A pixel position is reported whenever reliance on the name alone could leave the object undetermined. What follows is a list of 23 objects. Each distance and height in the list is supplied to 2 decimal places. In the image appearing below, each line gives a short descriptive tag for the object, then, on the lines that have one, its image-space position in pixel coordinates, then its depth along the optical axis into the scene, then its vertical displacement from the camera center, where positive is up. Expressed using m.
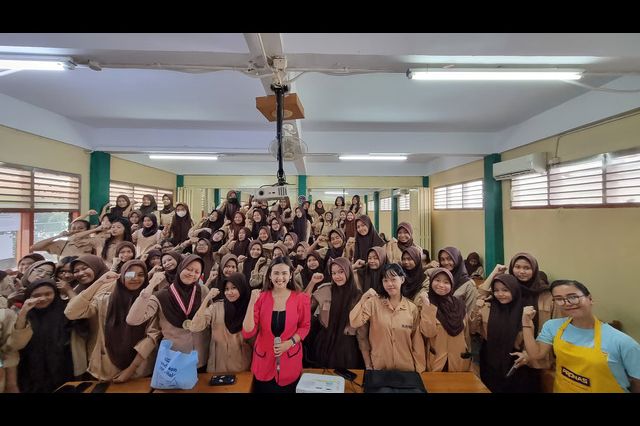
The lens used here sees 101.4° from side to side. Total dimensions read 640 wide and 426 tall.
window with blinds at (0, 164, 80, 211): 3.53 +0.43
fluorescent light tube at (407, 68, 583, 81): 2.24 +1.26
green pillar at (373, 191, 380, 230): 13.21 +0.51
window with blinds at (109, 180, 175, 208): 5.46 +0.64
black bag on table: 1.66 -1.08
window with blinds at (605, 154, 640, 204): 2.89 +0.45
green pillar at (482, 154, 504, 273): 4.97 +0.00
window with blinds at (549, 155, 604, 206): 3.28 +0.48
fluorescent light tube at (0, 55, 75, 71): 2.08 +1.25
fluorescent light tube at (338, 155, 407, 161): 5.20 +1.23
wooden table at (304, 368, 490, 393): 1.76 -1.16
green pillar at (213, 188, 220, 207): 9.65 +0.79
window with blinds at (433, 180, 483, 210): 5.77 +0.55
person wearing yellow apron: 1.47 -0.78
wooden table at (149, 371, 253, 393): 1.77 -1.17
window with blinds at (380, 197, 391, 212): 11.70 +0.63
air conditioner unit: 3.94 +0.84
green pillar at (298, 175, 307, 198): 8.20 +1.04
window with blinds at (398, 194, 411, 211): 9.12 +0.59
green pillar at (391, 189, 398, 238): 10.78 +0.24
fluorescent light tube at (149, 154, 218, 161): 5.11 +1.22
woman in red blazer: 1.88 -0.82
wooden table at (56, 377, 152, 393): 1.77 -1.18
